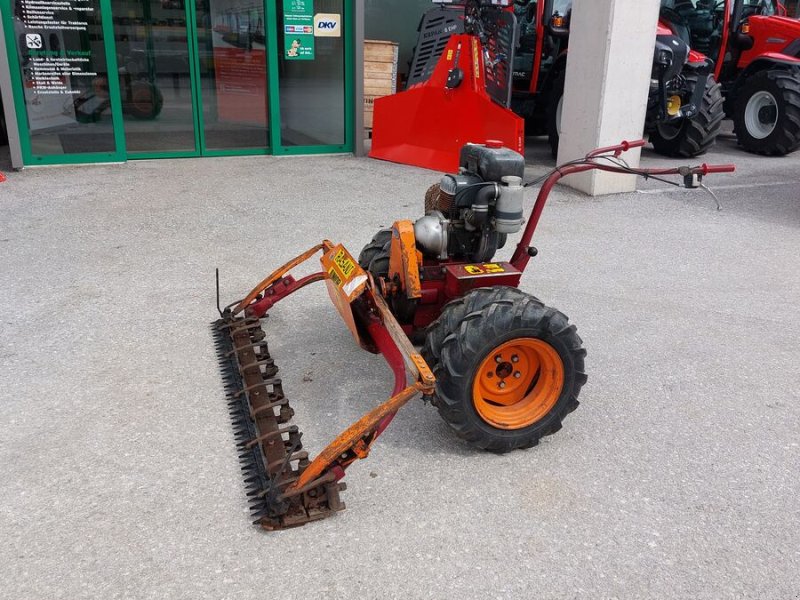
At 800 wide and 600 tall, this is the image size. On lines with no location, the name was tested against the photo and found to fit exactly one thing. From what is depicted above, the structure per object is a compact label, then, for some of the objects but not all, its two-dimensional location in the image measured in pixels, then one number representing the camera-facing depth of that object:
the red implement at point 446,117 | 7.83
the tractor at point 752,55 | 9.89
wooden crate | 9.65
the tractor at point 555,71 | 8.58
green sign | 8.88
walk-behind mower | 2.73
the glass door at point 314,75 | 8.97
